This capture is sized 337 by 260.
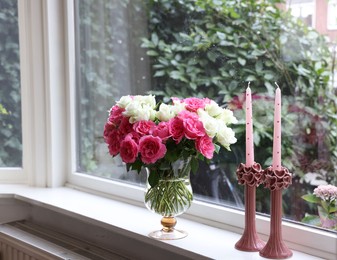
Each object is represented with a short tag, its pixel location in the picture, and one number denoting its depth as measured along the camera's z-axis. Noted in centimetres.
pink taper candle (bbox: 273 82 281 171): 207
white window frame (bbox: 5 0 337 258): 290
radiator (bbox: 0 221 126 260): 251
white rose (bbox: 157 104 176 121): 217
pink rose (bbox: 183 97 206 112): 218
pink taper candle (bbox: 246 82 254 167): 213
